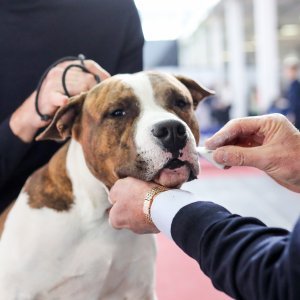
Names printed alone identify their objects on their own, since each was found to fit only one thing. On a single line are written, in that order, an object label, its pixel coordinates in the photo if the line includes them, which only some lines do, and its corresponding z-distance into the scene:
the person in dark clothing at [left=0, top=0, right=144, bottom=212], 1.76
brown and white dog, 1.54
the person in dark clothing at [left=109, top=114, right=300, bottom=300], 0.82
